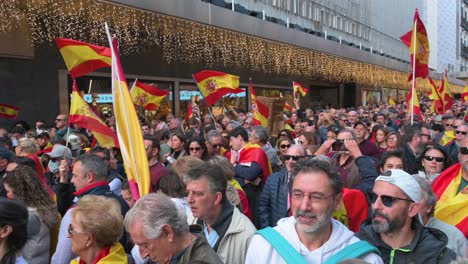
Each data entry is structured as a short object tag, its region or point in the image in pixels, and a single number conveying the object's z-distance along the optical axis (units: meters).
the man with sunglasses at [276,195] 5.34
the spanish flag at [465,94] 21.15
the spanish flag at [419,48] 11.13
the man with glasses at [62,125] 10.65
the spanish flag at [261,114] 12.72
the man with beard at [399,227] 3.26
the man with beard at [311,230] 2.84
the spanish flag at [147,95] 14.21
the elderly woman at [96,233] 3.28
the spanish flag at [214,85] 12.22
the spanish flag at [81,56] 6.76
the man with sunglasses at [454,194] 4.33
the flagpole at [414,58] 10.23
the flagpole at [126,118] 4.46
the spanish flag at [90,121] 7.39
